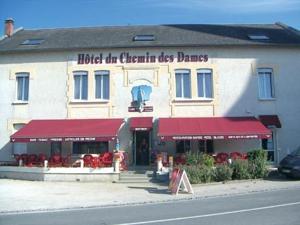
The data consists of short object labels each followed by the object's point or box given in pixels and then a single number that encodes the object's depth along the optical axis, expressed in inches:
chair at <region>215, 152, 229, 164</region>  946.5
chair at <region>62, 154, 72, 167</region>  965.8
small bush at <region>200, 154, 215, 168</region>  861.8
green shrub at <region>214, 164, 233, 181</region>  832.3
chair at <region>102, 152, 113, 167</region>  943.7
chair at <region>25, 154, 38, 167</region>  976.9
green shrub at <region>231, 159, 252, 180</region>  848.3
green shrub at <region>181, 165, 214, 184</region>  805.9
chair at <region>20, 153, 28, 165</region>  985.1
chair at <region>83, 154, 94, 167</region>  930.1
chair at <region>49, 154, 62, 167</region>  949.9
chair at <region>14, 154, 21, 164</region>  999.7
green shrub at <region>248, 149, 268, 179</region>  860.0
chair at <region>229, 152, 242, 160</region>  928.4
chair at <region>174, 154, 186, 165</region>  923.9
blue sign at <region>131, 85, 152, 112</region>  1032.8
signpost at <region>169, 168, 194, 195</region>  693.7
